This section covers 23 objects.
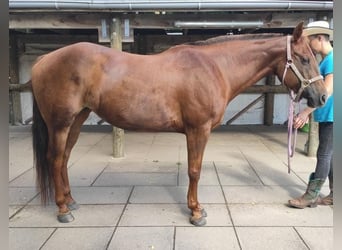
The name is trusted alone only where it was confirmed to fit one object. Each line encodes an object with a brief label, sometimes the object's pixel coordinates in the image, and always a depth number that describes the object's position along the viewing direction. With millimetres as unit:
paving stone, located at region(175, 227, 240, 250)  2408
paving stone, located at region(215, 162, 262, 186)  3880
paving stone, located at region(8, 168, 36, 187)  3818
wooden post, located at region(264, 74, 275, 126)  8547
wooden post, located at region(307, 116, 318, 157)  4973
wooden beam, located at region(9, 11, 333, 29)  4648
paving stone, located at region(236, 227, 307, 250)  2402
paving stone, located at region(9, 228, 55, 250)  2428
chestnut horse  2691
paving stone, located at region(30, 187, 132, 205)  3295
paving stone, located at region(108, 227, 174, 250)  2414
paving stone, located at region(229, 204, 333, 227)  2791
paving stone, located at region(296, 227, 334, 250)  2408
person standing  2826
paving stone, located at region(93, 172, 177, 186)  3859
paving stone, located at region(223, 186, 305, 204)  3311
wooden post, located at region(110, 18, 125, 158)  4617
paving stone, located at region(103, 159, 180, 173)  4402
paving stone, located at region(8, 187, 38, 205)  3311
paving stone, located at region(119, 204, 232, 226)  2801
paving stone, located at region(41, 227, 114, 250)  2423
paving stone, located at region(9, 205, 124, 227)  2801
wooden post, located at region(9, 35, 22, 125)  8320
